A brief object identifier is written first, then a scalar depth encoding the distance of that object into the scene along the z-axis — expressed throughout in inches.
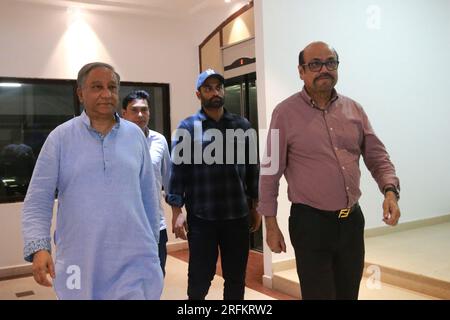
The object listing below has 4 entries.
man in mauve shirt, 68.2
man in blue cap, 87.4
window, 176.7
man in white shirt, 101.8
